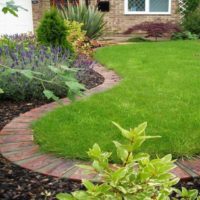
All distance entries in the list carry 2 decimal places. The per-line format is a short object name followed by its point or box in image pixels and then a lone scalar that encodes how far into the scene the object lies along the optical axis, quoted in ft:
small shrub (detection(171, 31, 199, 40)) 40.18
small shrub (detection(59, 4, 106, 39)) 37.09
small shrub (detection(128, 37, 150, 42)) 40.94
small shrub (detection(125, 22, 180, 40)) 39.99
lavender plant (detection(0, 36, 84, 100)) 17.13
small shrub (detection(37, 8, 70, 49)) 23.97
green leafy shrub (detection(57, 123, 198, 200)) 5.07
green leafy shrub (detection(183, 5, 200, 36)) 41.46
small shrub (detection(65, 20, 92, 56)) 27.07
